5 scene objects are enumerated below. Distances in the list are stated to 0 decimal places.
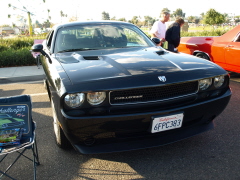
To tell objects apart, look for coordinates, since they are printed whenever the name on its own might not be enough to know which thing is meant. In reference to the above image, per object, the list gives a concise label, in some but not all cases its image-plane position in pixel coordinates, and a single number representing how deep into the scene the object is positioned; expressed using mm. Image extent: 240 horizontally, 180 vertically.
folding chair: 2000
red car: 5074
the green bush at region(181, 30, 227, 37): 15991
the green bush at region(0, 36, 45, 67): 8148
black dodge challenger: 2055
